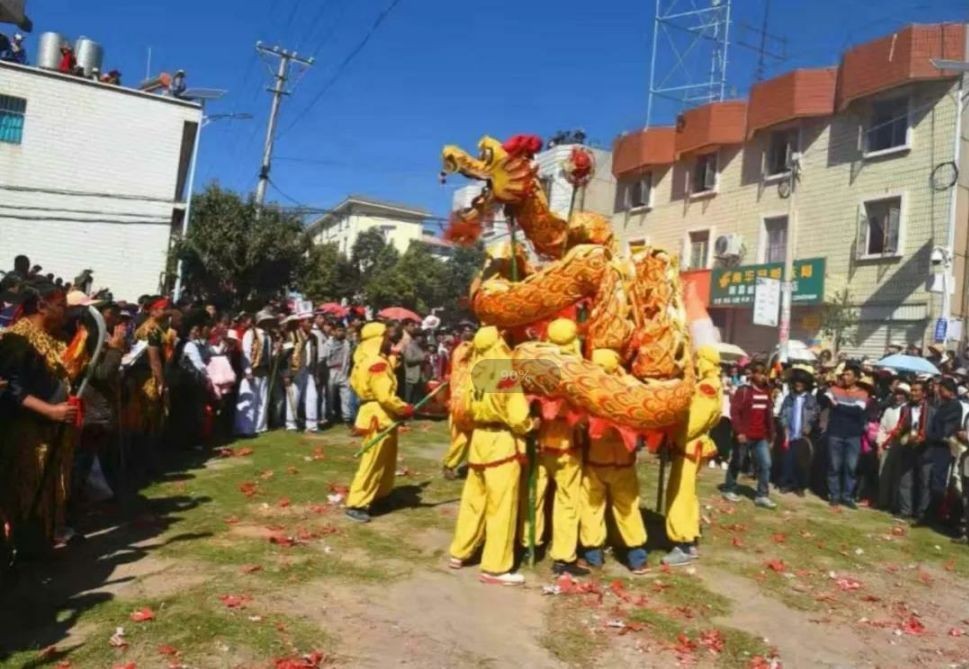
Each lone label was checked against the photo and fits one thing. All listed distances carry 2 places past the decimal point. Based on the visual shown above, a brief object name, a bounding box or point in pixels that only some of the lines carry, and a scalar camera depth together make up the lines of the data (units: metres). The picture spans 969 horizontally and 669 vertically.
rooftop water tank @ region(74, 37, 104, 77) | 19.23
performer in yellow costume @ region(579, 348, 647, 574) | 5.92
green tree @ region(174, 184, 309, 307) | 19.09
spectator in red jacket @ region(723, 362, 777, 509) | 8.79
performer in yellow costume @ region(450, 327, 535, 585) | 5.48
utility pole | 22.94
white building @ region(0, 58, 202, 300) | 17.20
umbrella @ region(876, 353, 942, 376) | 12.21
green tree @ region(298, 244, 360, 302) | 32.91
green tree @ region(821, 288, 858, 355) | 17.81
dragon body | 5.59
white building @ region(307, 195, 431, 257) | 60.20
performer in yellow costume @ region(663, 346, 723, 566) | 6.26
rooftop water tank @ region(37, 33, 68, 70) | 18.77
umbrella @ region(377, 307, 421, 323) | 19.12
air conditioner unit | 20.59
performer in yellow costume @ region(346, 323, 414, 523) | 6.61
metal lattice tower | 20.59
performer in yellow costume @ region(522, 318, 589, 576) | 5.70
